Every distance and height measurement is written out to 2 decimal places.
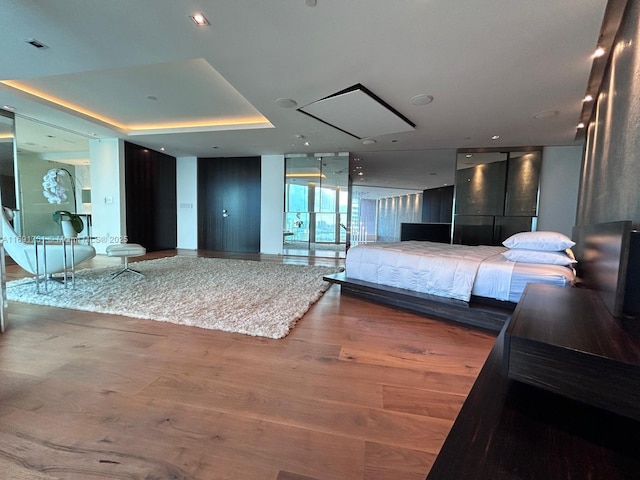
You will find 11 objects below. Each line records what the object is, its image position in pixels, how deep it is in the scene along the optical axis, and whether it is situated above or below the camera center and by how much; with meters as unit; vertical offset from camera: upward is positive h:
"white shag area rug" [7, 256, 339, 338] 2.37 -0.92
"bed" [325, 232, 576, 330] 2.19 -0.52
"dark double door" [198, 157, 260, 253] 7.20 +0.20
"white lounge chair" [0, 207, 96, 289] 3.12 -0.56
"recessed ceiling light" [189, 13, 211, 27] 2.08 +1.47
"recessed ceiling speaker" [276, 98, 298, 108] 3.53 +1.45
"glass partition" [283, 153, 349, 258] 6.68 +0.25
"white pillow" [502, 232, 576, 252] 2.23 -0.18
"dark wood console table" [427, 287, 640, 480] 0.56 -0.51
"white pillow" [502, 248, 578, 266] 2.19 -0.30
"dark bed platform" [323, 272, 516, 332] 2.20 -0.77
